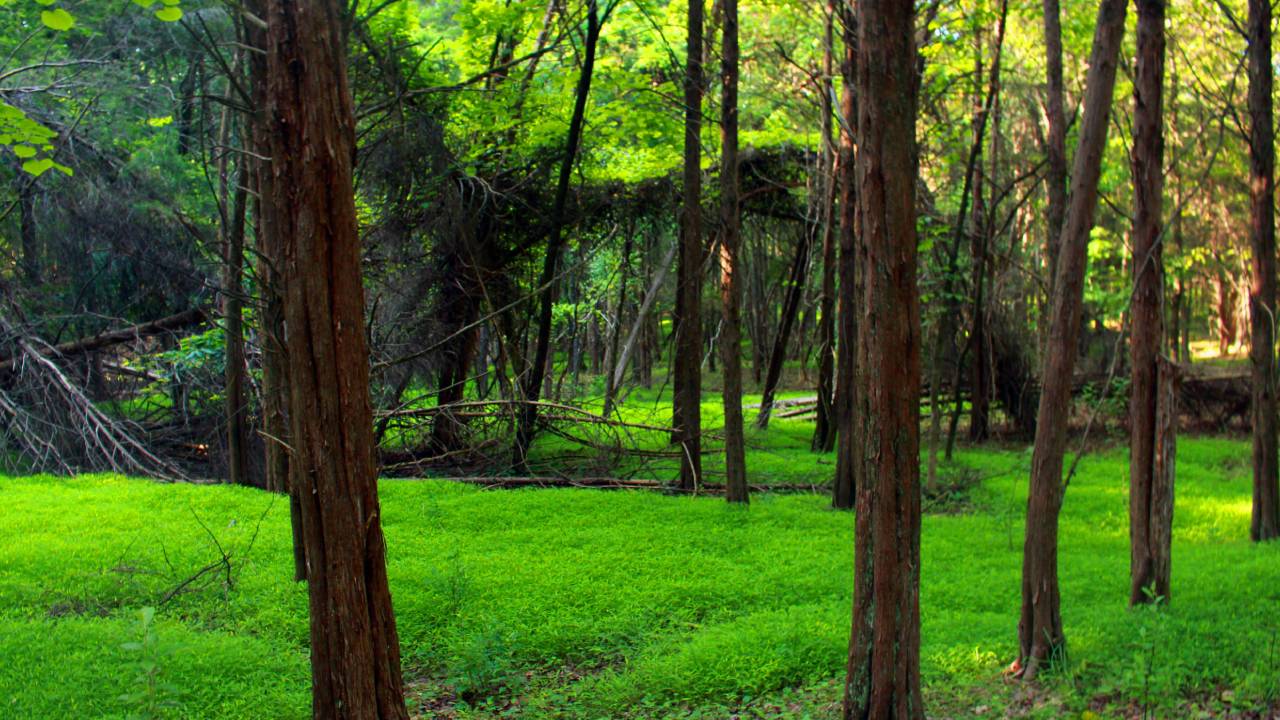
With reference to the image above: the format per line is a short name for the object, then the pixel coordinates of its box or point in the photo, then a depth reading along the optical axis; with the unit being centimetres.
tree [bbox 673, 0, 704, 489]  1051
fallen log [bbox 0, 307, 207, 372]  1262
